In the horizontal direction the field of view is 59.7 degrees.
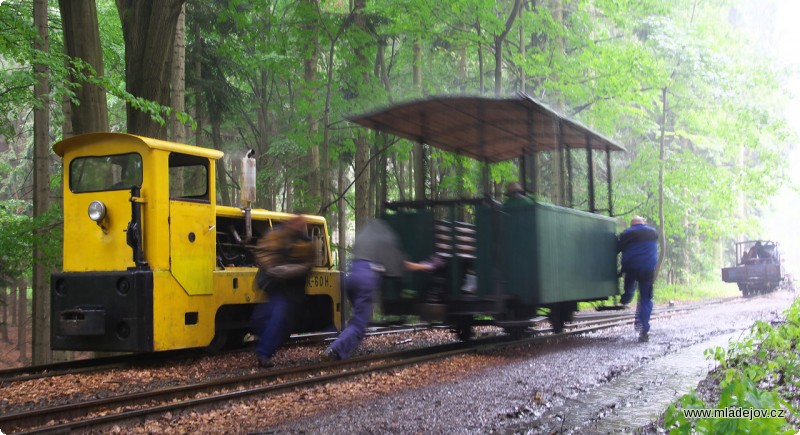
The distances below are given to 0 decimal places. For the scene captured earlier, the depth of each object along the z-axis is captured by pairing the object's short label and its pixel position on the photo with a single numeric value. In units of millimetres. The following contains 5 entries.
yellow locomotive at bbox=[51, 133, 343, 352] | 7695
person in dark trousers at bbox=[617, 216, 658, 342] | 10883
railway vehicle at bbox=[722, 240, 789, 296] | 30188
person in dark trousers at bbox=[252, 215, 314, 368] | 7883
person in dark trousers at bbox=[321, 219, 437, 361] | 7770
